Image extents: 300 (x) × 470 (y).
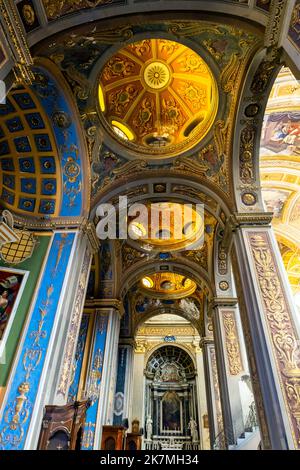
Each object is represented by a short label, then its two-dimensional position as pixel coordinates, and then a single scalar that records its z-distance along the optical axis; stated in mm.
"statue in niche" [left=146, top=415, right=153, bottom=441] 19250
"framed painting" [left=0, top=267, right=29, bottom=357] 6402
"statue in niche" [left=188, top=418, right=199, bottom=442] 19094
